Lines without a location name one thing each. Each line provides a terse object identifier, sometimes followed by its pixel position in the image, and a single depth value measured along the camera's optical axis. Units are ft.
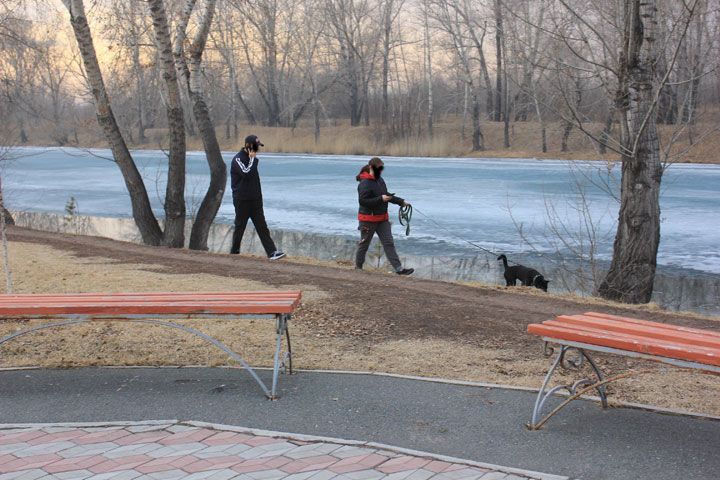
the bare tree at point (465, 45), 133.28
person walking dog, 33.09
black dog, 36.14
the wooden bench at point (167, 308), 14.58
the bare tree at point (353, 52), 152.25
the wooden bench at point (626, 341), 11.48
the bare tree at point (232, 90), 49.60
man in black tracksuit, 34.37
